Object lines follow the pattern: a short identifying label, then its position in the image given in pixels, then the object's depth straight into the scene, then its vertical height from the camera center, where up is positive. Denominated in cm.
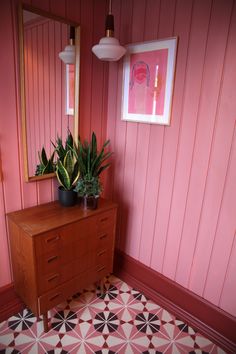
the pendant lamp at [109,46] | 152 +40
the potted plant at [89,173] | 167 -42
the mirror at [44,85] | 149 +15
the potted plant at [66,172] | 172 -43
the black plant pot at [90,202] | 172 -62
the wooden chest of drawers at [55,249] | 147 -88
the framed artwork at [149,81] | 162 +23
